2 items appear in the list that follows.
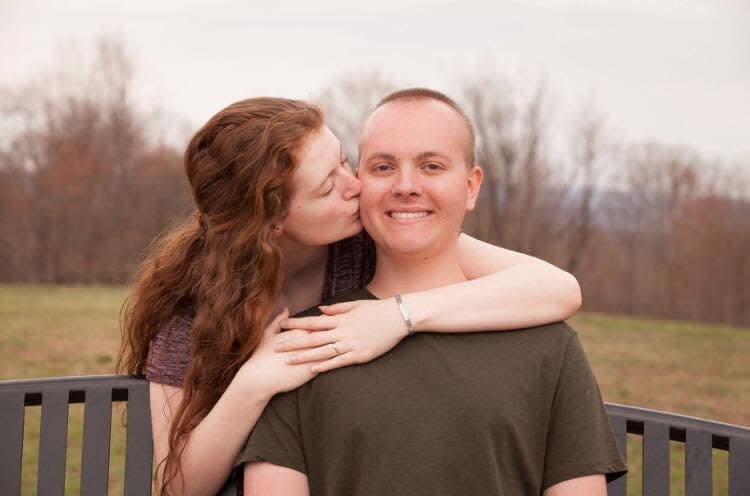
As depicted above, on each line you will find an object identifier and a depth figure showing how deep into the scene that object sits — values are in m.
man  2.07
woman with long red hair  2.14
